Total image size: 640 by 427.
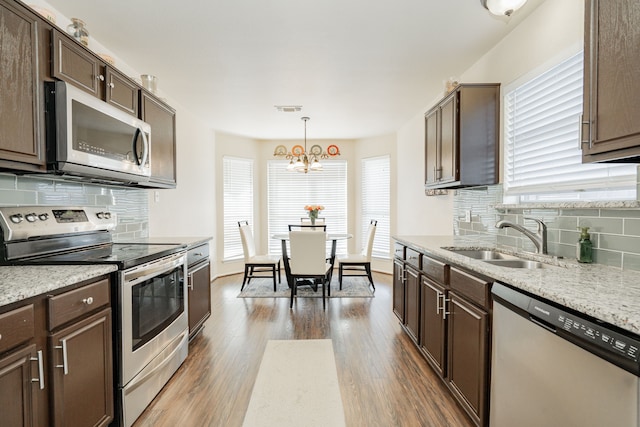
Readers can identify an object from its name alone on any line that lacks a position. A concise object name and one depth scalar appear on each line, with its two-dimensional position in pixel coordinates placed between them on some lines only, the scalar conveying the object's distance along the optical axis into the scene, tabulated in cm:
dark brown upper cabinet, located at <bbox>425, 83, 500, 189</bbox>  246
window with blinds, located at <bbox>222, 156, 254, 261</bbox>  561
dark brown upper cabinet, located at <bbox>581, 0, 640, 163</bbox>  113
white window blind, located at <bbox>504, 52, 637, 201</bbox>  165
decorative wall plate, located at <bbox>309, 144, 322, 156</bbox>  604
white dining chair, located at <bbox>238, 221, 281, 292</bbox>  455
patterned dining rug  435
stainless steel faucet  189
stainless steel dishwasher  86
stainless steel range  165
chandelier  599
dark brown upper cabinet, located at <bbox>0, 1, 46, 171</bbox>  138
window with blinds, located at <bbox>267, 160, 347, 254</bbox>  612
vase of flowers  491
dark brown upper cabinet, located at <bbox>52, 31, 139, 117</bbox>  165
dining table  425
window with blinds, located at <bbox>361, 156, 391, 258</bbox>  561
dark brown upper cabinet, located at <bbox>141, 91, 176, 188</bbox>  261
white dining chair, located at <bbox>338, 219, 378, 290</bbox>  459
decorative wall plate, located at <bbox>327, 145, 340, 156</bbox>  599
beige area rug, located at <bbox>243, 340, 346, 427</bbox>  186
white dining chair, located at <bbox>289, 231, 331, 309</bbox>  380
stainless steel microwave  160
